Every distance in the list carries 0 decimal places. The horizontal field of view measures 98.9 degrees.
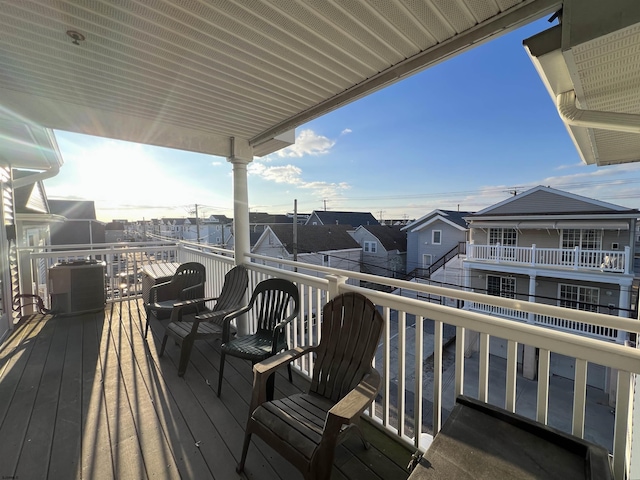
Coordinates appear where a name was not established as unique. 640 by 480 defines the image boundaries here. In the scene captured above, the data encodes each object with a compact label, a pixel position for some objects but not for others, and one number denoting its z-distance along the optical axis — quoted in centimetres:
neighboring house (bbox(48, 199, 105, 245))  1454
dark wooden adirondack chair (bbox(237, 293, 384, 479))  131
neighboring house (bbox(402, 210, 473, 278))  1581
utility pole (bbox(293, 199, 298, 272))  1214
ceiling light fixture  158
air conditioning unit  412
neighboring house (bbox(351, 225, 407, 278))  1891
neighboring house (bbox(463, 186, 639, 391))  893
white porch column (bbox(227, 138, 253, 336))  358
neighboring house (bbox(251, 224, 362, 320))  1556
